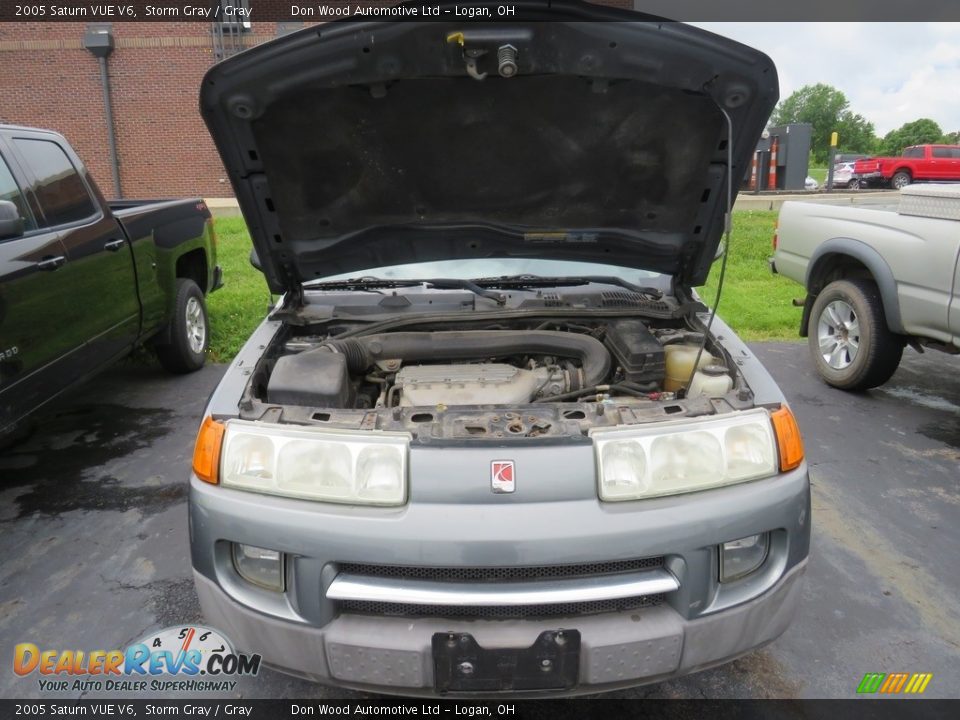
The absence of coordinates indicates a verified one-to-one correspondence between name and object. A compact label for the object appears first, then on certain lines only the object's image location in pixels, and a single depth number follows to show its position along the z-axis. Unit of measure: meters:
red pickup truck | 21.25
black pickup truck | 3.38
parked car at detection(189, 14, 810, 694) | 1.74
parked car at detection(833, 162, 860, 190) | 24.14
